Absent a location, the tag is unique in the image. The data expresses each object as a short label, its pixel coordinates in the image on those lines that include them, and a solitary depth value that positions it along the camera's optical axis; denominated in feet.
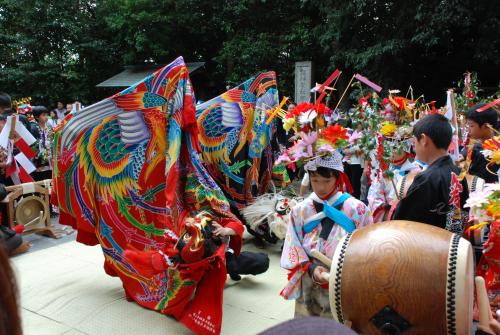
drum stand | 16.99
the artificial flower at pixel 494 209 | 5.71
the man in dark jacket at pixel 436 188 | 7.55
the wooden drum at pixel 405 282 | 4.18
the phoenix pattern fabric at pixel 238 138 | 15.71
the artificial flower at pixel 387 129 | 10.91
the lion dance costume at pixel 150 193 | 10.18
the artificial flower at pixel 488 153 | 6.74
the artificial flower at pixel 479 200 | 5.91
